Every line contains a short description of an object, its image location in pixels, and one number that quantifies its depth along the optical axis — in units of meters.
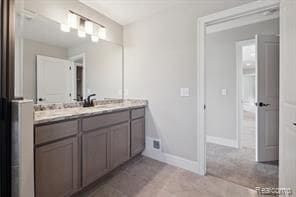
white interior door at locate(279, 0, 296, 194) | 1.00
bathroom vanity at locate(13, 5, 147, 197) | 1.12
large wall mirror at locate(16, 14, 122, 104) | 1.45
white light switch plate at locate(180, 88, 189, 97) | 1.86
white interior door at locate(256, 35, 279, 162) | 2.02
